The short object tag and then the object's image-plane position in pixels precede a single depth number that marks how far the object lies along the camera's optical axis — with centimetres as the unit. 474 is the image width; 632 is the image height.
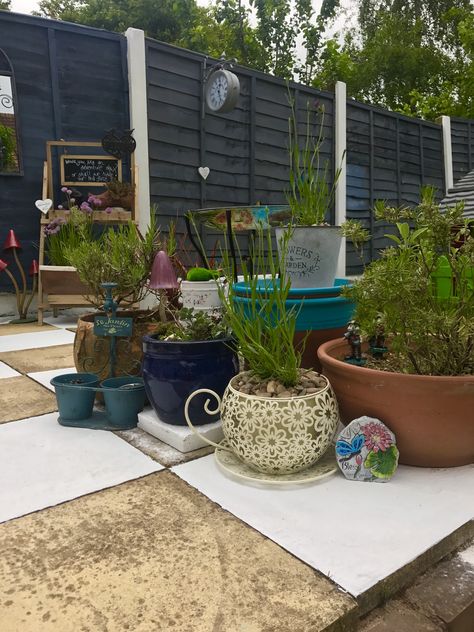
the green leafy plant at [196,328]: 174
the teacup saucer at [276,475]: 139
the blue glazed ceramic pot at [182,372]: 162
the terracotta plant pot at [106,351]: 200
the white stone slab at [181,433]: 163
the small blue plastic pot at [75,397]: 184
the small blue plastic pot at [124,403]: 180
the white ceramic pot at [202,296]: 197
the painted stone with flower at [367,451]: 138
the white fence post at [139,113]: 472
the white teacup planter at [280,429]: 137
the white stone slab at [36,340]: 331
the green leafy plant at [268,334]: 145
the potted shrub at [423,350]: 138
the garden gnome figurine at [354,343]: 165
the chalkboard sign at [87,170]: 445
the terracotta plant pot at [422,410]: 137
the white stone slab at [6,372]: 258
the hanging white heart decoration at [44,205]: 413
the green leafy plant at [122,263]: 200
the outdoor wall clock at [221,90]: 498
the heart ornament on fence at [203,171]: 532
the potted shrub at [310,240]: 197
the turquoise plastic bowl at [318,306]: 189
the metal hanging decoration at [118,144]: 442
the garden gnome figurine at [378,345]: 175
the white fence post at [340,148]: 679
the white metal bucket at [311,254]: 196
